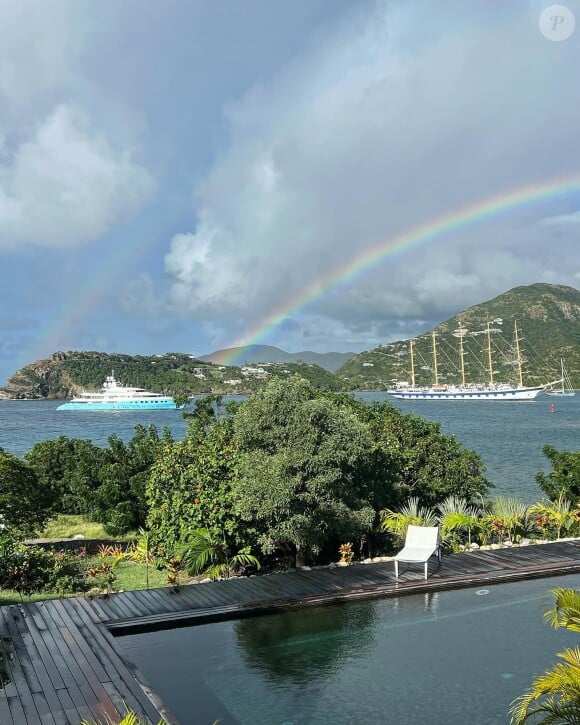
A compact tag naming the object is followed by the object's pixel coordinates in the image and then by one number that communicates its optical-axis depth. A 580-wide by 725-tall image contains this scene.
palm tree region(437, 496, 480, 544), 11.34
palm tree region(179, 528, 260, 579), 9.95
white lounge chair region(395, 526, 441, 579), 9.23
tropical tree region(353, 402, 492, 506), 14.12
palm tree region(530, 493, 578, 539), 12.30
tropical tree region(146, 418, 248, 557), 10.42
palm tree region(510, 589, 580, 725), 4.24
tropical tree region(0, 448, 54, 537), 10.73
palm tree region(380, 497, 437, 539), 11.27
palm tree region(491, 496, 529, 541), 11.91
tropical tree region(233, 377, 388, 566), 9.71
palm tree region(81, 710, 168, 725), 4.94
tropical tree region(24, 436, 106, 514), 18.45
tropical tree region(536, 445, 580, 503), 14.88
